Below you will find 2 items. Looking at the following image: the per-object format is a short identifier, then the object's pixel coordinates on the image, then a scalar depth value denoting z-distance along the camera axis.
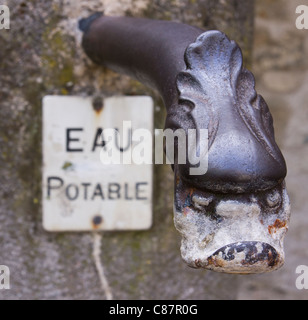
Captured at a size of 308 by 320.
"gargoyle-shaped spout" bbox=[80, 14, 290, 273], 0.55
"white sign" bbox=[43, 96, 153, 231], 0.78
